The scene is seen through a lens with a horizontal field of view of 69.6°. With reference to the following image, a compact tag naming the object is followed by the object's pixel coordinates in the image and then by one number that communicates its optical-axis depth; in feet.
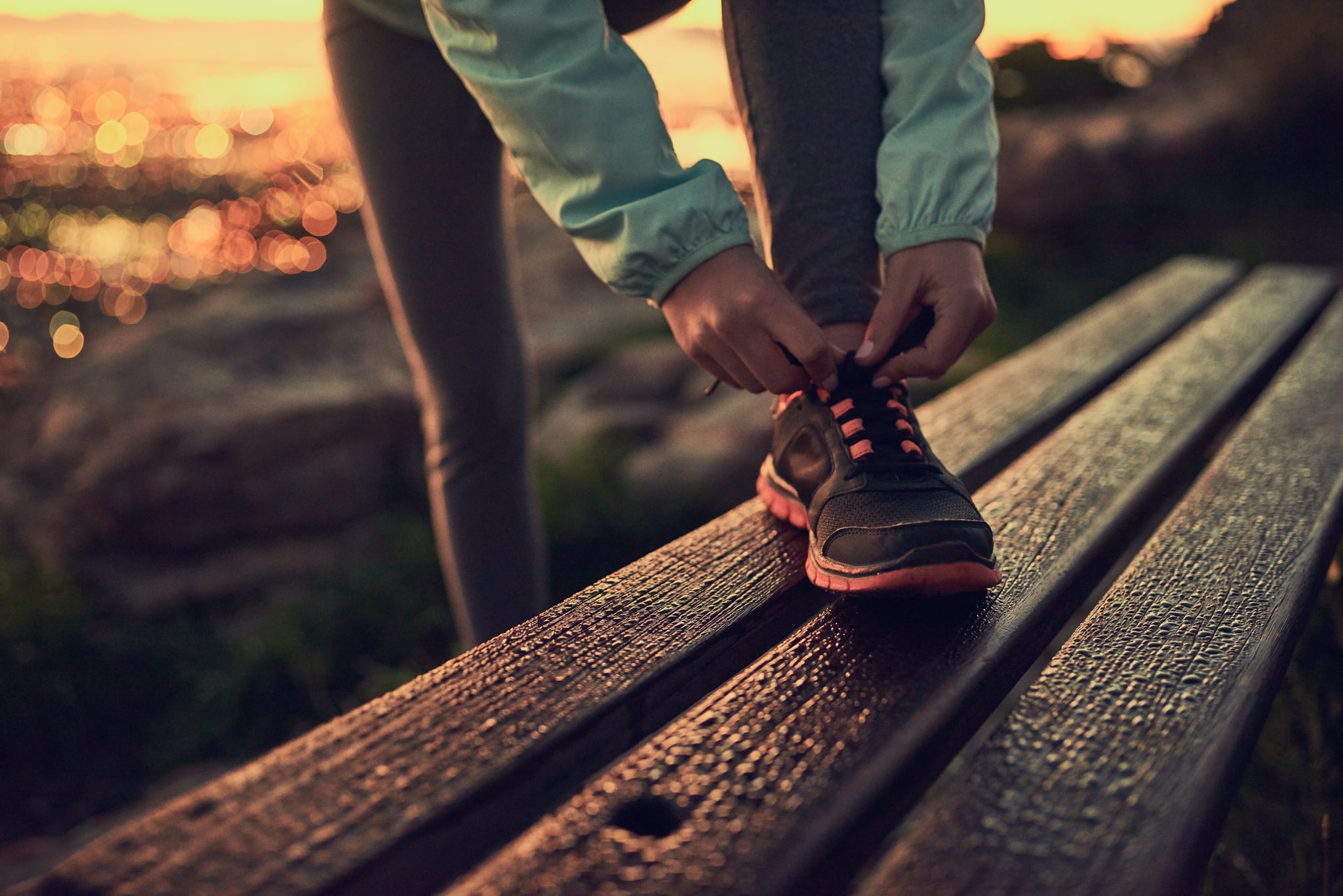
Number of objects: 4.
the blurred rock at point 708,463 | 7.87
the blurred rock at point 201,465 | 8.26
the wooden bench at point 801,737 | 1.80
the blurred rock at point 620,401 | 9.51
